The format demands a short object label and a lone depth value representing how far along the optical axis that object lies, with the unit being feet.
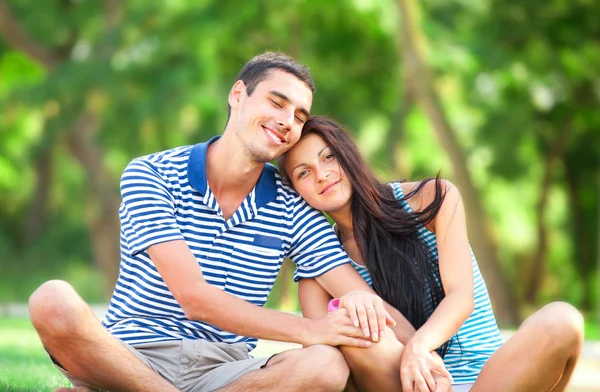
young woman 12.96
